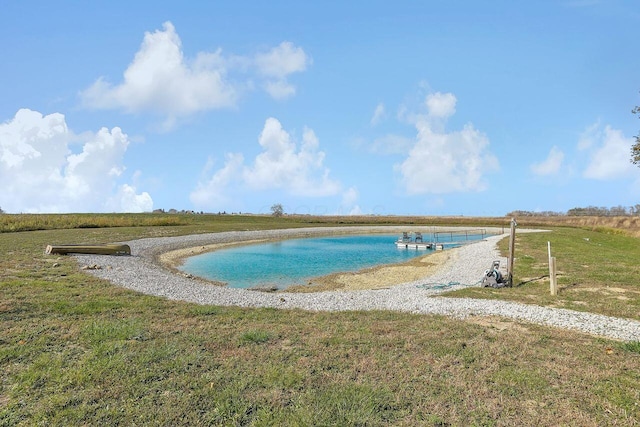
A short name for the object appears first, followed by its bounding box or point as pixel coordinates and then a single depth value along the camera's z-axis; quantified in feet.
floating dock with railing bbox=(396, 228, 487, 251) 146.96
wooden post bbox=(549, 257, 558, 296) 45.52
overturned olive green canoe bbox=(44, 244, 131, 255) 80.18
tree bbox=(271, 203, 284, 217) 369.71
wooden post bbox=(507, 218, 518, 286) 52.65
